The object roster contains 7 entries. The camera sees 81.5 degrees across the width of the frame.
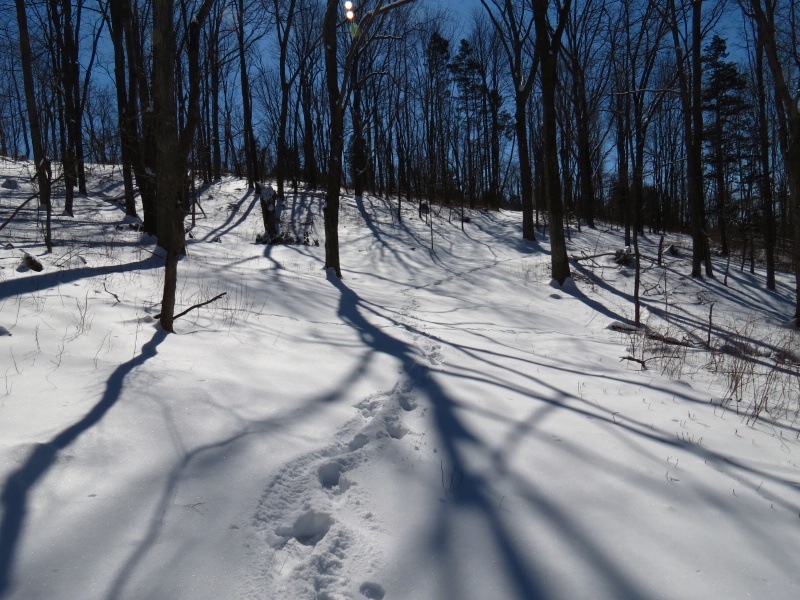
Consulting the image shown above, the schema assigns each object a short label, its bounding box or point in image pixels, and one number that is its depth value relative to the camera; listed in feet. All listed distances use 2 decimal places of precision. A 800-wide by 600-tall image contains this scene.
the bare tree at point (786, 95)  31.16
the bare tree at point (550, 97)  35.24
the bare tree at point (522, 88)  47.98
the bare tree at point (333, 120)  34.21
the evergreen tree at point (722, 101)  80.64
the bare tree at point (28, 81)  43.24
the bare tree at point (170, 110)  15.33
